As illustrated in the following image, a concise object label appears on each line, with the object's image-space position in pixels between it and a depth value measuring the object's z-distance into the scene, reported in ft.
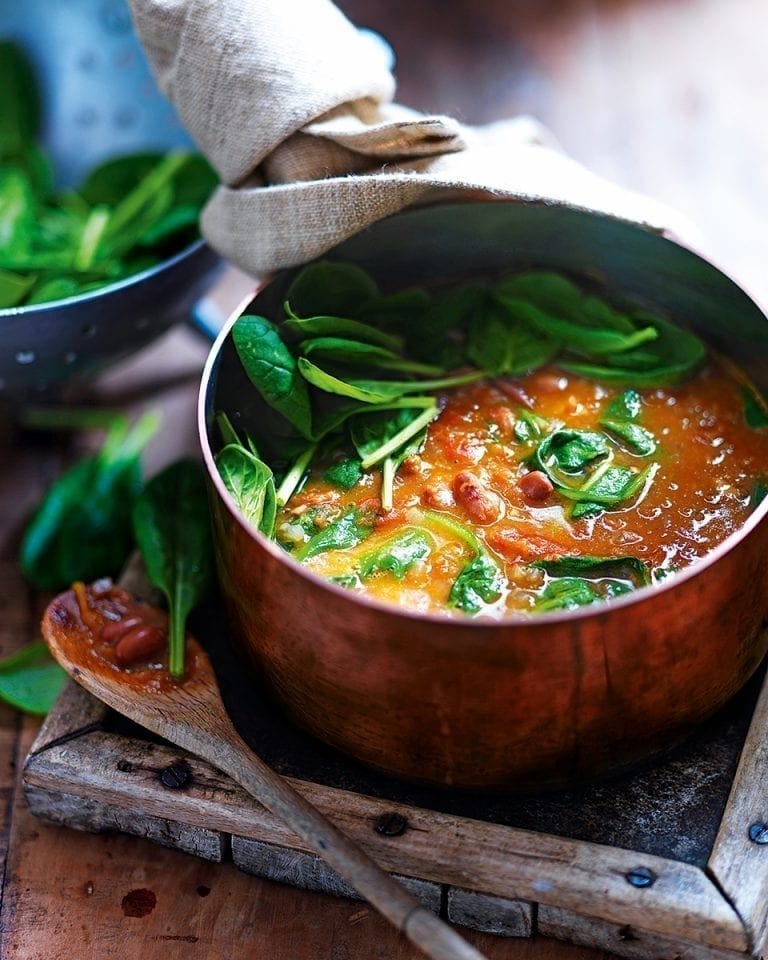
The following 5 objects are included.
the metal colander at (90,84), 2.78
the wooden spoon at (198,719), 1.91
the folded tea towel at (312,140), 2.24
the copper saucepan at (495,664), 1.91
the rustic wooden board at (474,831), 1.98
